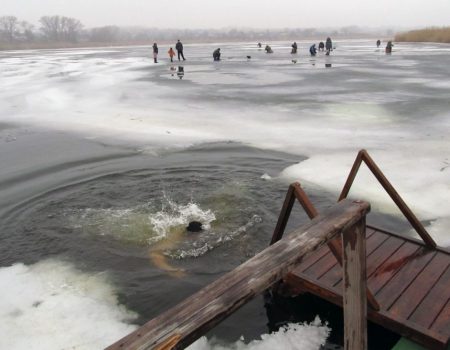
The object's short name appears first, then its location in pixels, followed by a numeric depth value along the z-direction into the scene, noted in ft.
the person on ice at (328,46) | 118.68
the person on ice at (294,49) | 124.06
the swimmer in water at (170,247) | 14.52
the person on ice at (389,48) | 109.55
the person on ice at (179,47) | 98.70
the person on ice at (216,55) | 95.99
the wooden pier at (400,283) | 9.74
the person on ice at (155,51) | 99.97
